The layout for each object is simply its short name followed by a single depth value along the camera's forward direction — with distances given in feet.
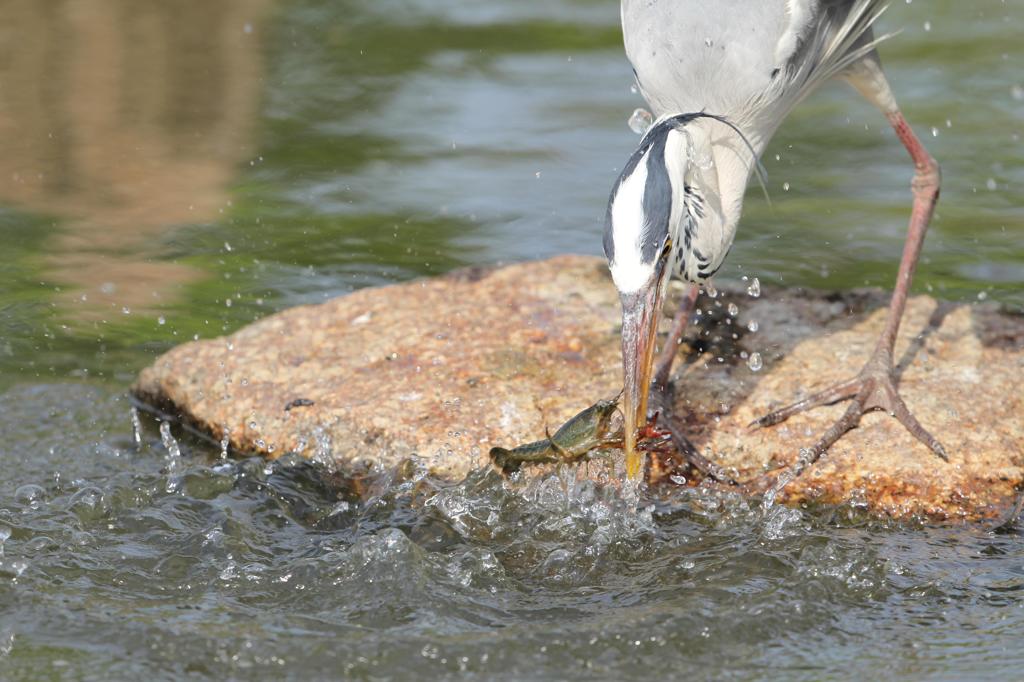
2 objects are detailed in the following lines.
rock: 32.09
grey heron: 29.60
